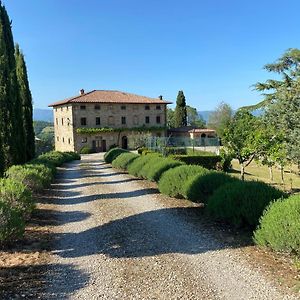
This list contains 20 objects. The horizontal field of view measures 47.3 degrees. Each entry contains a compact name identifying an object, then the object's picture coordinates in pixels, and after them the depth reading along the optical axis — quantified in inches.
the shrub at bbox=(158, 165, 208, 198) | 375.2
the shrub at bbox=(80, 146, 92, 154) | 1864.2
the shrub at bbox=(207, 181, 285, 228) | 250.1
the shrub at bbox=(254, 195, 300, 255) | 182.9
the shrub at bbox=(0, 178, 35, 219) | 286.4
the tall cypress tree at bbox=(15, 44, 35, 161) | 799.7
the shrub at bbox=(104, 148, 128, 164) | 985.9
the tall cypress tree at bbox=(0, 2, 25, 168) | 570.3
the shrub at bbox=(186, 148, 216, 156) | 1070.4
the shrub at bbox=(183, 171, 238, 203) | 329.1
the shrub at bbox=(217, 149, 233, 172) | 964.8
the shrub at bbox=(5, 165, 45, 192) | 409.7
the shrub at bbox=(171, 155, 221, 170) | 967.6
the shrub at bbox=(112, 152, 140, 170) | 728.3
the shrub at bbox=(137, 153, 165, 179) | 539.5
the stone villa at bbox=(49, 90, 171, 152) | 1909.4
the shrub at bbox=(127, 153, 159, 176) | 592.1
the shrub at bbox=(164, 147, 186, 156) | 1184.8
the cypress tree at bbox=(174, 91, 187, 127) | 2573.8
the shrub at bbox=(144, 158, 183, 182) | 477.4
